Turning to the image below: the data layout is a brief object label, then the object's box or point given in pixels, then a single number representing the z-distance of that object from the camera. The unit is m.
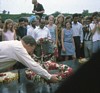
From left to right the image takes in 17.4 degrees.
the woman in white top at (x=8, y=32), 8.13
